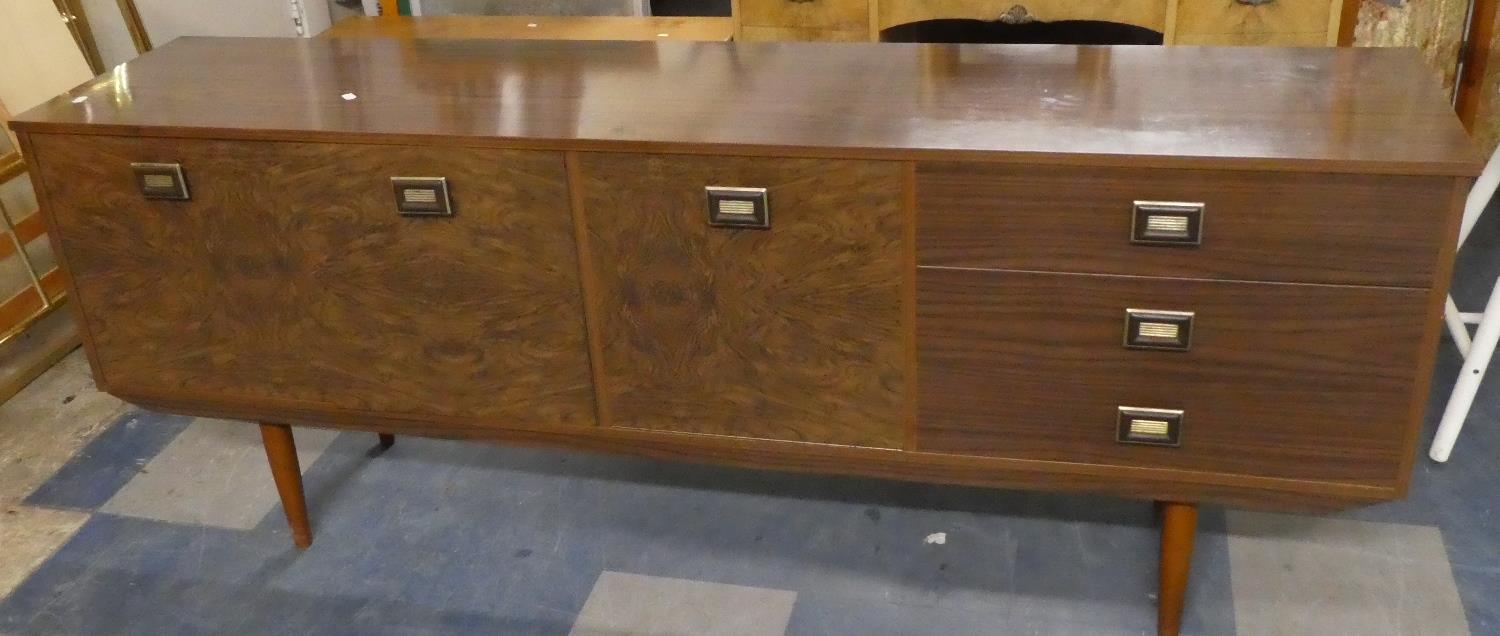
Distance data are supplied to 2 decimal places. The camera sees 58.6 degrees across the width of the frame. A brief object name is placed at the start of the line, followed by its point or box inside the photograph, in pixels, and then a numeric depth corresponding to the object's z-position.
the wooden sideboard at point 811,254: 1.45
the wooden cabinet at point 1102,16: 2.74
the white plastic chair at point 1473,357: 2.11
